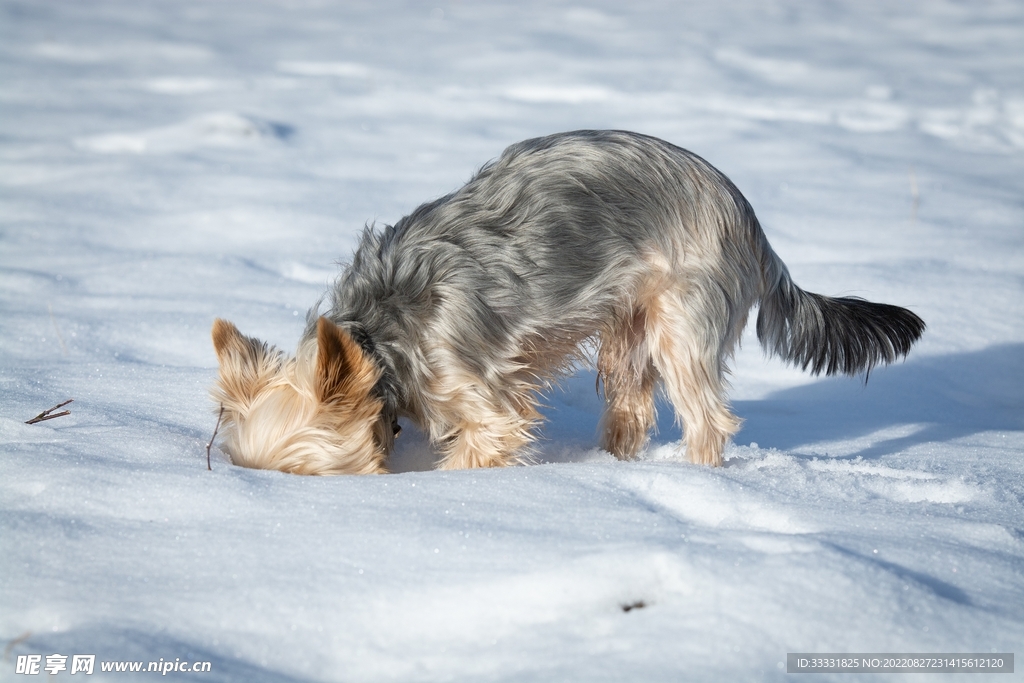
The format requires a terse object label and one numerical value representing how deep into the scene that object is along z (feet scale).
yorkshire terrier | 18.97
